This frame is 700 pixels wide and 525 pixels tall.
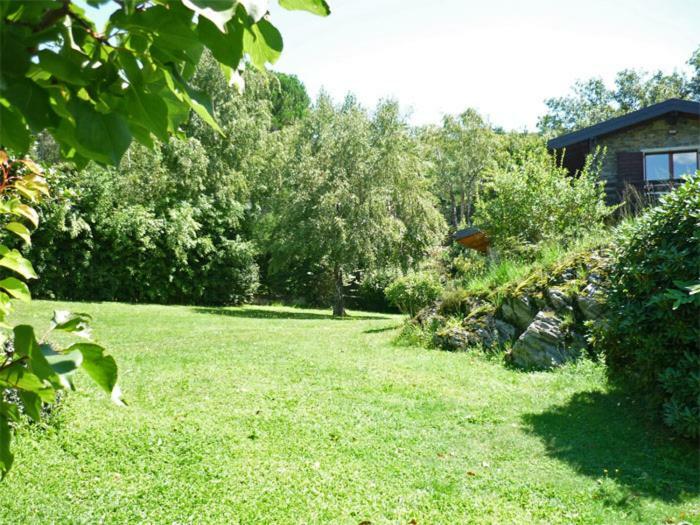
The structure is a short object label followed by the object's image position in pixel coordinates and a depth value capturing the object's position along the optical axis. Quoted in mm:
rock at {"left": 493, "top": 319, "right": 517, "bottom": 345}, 9703
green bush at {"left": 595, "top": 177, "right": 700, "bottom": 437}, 5074
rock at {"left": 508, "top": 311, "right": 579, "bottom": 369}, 8562
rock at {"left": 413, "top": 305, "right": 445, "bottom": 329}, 11219
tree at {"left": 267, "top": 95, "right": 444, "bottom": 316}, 20359
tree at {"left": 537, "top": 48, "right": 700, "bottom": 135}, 45388
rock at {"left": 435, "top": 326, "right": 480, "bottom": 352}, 10164
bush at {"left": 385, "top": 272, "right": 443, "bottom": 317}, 13789
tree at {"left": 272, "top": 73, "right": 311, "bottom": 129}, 39781
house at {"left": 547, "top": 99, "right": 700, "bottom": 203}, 17875
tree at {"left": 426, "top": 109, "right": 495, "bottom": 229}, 41094
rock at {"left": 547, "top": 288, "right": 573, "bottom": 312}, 9031
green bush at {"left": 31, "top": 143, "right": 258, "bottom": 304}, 17797
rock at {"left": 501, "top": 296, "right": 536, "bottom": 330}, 9617
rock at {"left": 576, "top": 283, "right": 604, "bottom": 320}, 8664
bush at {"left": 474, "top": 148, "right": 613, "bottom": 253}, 12438
